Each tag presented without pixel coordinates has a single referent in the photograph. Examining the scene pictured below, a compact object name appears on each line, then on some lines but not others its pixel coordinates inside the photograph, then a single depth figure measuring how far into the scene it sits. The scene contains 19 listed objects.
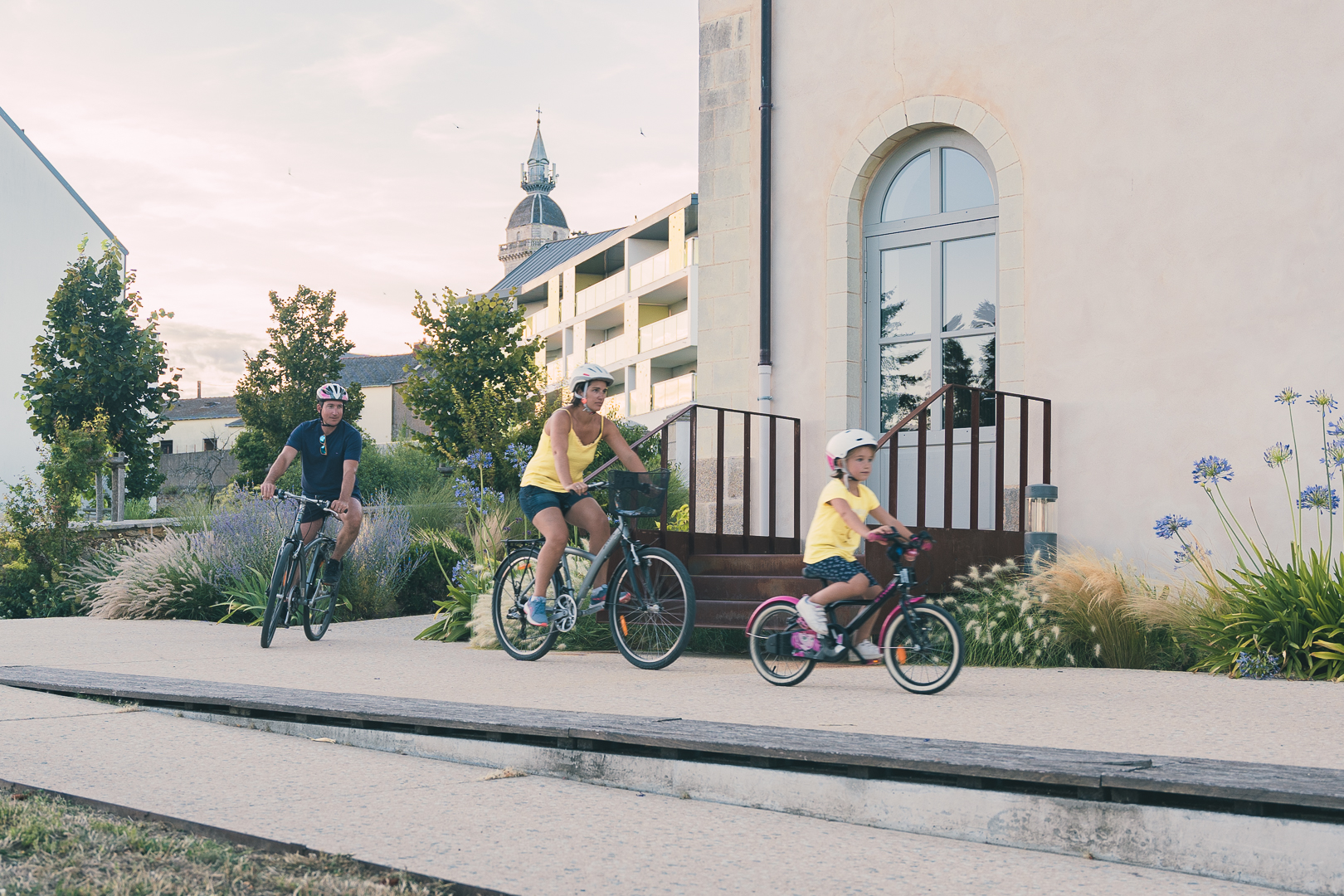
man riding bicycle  8.39
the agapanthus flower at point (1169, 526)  7.04
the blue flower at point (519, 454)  12.23
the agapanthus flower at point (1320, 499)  6.50
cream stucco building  7.83
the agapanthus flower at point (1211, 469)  6.98
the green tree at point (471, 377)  25.39
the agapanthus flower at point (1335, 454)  6.56
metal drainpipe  10.00
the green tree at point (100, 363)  19.55
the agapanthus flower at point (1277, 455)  6.64
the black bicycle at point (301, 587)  8.24
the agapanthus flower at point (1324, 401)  6.65
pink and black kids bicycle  5.62
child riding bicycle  5.96
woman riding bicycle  7.02
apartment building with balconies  49.28
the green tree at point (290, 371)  32.09
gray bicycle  6.75
